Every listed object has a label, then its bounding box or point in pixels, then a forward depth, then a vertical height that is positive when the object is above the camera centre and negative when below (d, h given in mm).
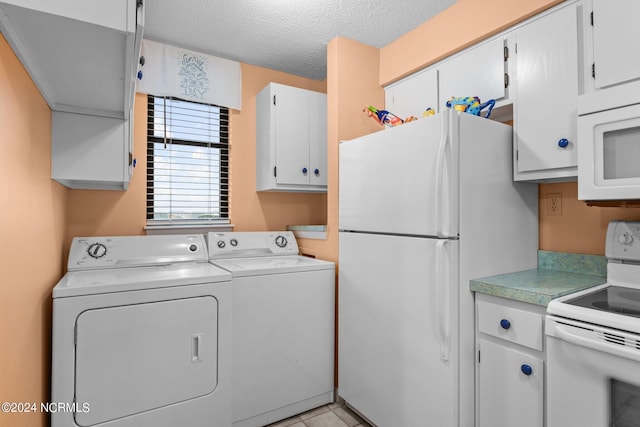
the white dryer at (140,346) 1507 -646
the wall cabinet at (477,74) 1869 +850
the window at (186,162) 2615 +441
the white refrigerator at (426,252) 1532 -188
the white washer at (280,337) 1946 -759
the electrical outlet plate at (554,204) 1879 +65
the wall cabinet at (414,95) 2230 +863
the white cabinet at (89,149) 1677 +353
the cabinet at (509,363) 1354 -637
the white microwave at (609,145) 1323 +294
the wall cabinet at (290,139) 2748 +648
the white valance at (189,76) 2545 +1135
